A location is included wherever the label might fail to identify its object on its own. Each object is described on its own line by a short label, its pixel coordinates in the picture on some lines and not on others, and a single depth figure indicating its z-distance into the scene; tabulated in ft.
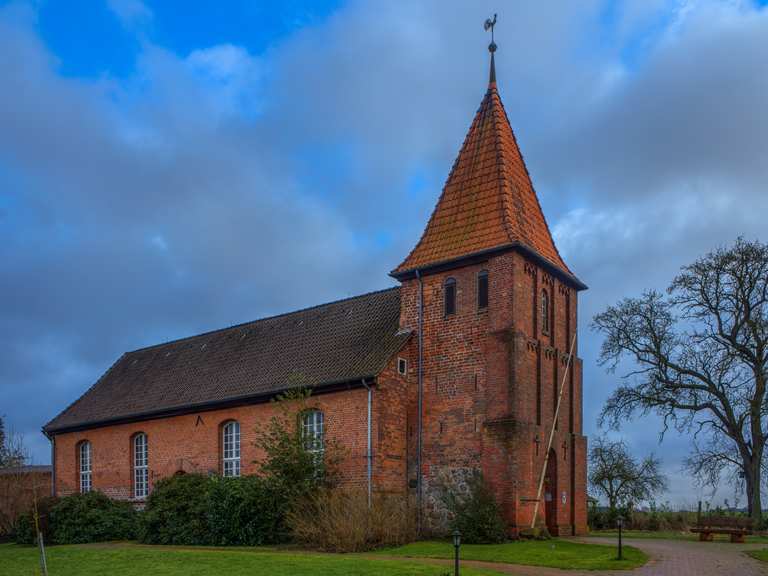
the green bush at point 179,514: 80.79
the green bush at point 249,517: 77.15
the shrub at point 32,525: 90.99
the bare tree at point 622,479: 124.26
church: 78.64
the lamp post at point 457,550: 46.16
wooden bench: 75.92
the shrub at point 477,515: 72.08
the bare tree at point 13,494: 103.09
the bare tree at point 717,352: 104.06
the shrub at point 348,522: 68.39
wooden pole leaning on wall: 77.35
